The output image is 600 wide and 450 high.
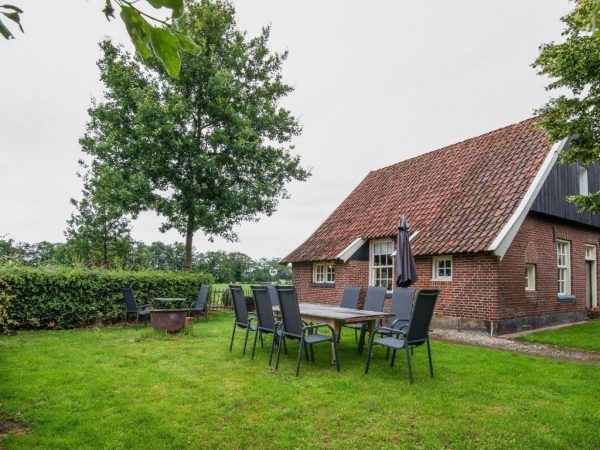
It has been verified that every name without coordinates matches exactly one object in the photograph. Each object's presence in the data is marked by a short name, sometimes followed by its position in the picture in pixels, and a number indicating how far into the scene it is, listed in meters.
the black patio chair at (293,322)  6.14
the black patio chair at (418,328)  5.57
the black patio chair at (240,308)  7.57
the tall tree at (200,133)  16.62
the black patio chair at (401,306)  7.31
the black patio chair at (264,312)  6.84
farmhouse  10.38
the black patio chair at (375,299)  8.36
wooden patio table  6.53
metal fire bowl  9.84
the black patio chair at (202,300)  13.02
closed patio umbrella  8.84
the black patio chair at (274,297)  10.06
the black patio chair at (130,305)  11.12
